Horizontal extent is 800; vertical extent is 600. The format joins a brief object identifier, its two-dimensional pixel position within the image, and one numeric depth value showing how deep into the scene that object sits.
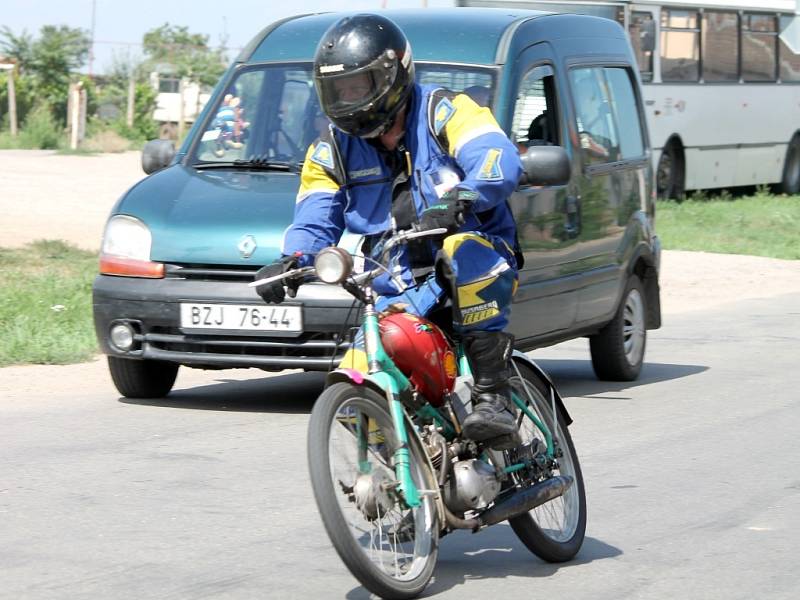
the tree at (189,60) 52.03
